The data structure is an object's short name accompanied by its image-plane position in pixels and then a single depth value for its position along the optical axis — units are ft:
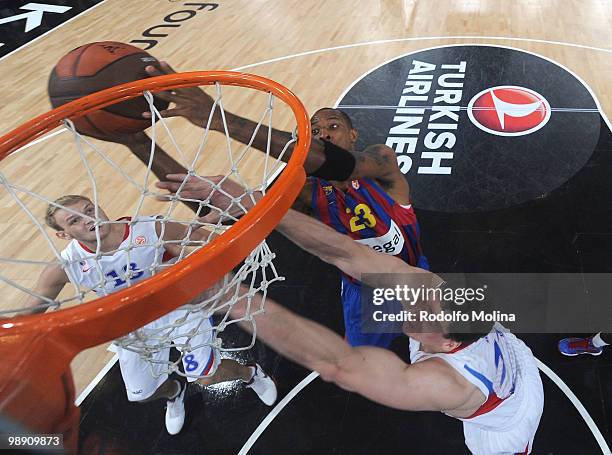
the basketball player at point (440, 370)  7.63
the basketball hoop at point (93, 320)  3.58
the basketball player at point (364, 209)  9.50
